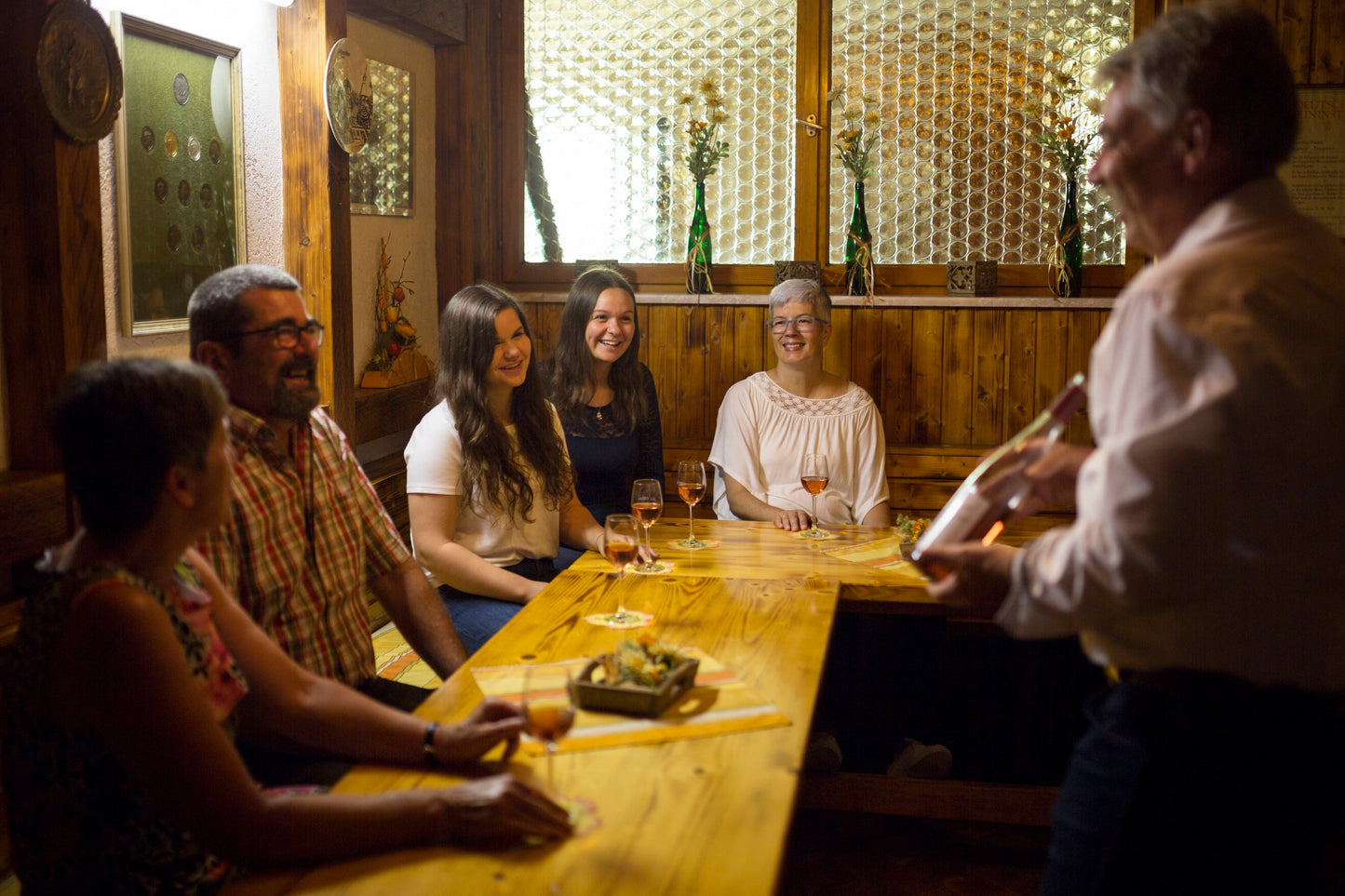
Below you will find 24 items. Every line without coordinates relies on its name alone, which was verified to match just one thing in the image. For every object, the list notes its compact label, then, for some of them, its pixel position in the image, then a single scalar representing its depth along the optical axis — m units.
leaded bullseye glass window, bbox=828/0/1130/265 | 4.48
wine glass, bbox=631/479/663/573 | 2.54
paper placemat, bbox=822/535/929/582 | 2.66
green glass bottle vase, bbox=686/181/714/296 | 4.66
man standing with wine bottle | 1.19
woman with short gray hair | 3.80
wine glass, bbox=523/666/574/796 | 1.44
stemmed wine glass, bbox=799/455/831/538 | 2.94
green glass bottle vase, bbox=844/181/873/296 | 4.53
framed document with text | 4.18
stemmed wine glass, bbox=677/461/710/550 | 2.77
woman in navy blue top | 3.77
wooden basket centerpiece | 1.63
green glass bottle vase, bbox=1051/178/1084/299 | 4.38
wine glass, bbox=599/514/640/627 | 2.17
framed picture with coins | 3.04
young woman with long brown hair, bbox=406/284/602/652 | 2.80
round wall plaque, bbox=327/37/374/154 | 3.59
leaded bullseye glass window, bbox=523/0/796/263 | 4.71
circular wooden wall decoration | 2.46
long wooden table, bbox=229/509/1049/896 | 1.21
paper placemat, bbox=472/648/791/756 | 1.56
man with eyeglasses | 1.97
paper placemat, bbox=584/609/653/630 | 2.12
